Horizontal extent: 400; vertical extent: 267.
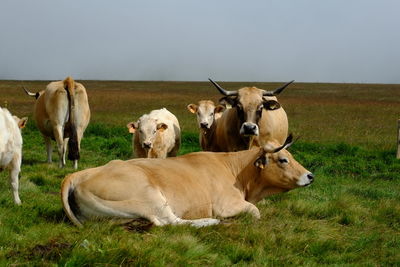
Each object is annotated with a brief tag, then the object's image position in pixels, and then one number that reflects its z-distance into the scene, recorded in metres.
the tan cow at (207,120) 13.08
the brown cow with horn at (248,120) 10.59
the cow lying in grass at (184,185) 6.61
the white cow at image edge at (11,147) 7.50
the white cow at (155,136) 12.26
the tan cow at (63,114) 13.59
